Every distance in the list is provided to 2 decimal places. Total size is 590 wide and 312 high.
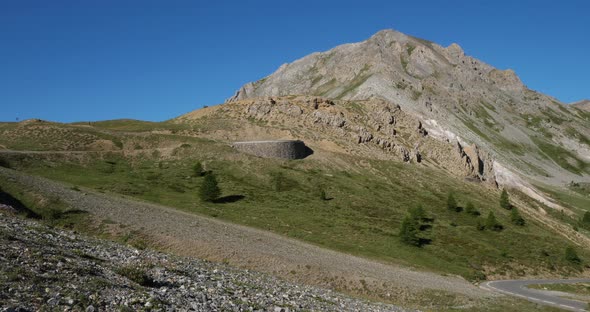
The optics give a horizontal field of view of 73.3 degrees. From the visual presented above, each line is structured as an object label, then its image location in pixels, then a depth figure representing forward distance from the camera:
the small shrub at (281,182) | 95.69
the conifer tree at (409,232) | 73.50
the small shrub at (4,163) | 72.30
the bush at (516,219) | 110.25
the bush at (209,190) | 75.19
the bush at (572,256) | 87.38
